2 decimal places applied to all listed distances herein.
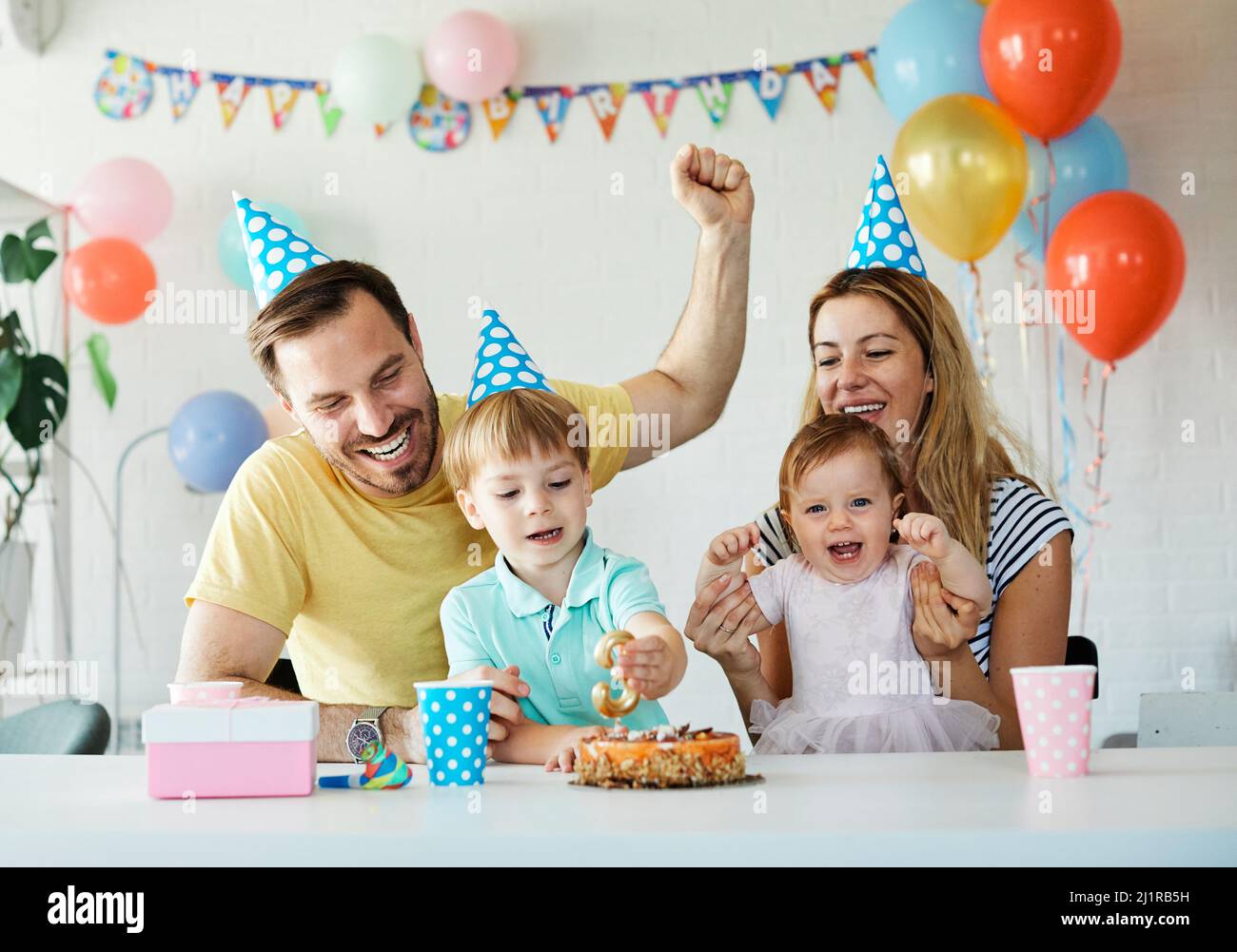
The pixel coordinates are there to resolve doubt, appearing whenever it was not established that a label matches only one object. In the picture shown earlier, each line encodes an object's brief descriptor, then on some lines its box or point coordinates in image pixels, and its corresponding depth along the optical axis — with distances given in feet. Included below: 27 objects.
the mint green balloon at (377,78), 13.37
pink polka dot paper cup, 3.95
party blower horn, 4.06
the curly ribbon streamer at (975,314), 12.87
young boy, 5.56
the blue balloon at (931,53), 11.48
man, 6.11
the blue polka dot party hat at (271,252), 6.56
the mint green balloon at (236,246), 13.17
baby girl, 5.74
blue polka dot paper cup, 4.14
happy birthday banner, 13.43
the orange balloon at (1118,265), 10.69
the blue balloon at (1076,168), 11.60
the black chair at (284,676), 7.38
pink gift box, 3.84
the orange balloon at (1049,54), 10.72
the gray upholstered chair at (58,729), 7.63
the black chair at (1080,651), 7.61
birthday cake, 3.87
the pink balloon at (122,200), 13.35
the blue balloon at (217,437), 12.56
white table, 3.02
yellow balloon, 10.54
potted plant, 12.60
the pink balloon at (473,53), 13.14
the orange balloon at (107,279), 12.92
